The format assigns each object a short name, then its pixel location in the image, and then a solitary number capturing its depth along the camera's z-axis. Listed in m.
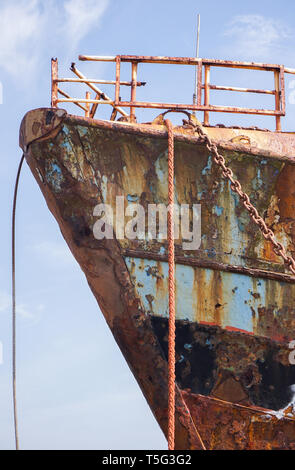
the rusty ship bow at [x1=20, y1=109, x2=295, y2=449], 10.25
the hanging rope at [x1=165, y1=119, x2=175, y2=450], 9.34
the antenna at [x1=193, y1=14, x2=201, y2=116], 15.92
